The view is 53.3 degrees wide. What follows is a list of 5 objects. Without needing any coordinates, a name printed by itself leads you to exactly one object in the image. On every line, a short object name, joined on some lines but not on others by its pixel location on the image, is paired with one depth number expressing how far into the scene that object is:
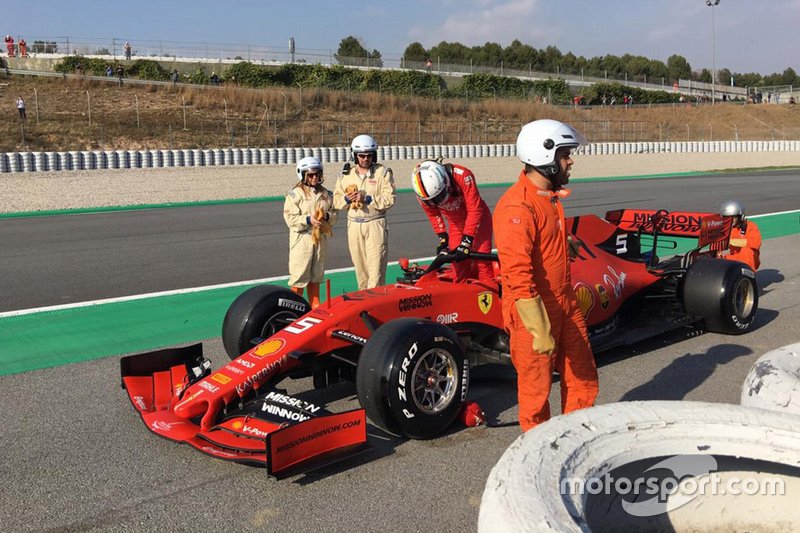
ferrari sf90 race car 4.28
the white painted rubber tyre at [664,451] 2.68
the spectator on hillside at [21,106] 31.32
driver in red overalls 5.90
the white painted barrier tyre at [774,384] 3.72
